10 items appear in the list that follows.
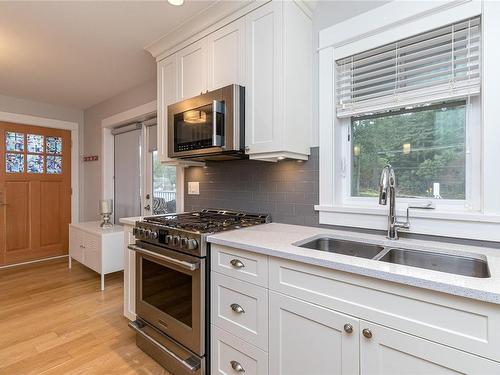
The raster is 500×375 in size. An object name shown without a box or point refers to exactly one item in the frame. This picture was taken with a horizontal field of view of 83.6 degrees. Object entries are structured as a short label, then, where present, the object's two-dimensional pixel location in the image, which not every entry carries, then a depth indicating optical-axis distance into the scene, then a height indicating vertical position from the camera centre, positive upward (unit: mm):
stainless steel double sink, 1212 -335
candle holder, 3553 -301
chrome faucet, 1381 -70
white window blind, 1390 +648
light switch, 2607 +11
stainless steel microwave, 1790 +435
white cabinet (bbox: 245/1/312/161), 1686 +668
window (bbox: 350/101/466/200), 1492 +218
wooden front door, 3895 -47
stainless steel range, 1570 -616
